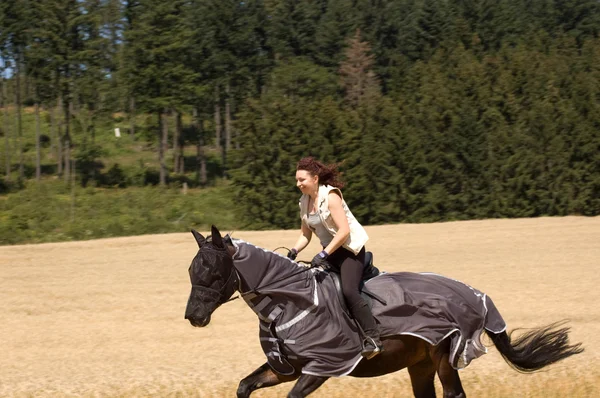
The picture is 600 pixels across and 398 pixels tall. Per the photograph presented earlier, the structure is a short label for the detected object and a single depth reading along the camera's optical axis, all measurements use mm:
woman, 13818
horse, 13077
